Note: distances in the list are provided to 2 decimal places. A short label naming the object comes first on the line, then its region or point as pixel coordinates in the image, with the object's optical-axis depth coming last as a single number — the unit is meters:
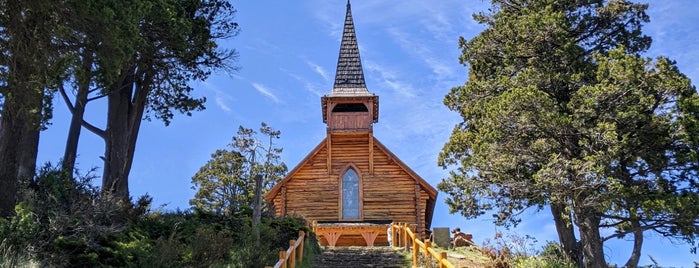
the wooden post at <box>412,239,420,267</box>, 15.20
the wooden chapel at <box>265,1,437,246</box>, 28.42
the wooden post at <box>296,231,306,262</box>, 15.71
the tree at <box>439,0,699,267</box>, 15.77
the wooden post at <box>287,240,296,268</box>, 13.68
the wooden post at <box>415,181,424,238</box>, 27.95
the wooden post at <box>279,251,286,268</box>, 11.90
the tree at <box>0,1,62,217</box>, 12.41
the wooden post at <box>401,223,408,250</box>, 19.07
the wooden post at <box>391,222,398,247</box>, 22.07
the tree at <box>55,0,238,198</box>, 12.97
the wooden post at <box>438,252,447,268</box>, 11.15
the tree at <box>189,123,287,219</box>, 36.25
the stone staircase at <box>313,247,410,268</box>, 16.34
